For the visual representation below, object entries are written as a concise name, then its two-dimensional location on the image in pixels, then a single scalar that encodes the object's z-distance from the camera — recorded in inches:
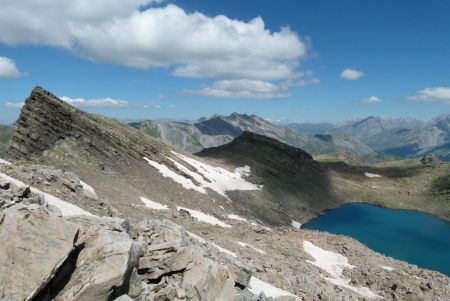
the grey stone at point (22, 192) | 849.7
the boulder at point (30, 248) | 528.1
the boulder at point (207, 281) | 706.8
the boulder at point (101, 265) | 570.9
